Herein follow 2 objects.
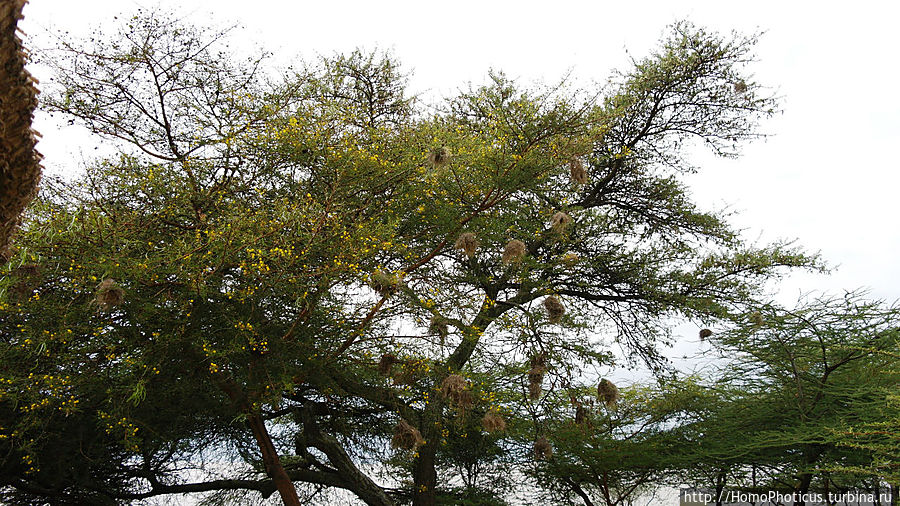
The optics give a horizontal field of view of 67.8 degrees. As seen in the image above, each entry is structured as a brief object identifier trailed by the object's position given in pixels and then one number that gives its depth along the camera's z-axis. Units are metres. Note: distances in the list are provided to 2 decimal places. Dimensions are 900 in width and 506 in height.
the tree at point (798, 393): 7.40
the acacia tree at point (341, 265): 5.83
